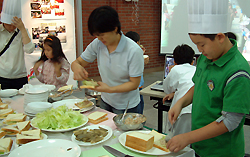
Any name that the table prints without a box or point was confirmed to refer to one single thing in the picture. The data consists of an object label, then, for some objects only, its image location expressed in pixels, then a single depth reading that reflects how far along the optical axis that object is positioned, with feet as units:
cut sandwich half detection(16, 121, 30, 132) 4.65
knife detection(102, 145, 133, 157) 3.82
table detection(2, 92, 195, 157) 3.95
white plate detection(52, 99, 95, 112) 6.09
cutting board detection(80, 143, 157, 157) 3.94
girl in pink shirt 9.47
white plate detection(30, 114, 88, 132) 4.68
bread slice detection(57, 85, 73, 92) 7.25
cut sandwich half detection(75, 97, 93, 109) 6.04
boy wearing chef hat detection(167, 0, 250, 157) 3.61
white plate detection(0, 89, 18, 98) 7.30
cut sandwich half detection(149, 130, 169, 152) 4.01
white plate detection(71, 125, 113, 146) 4.21
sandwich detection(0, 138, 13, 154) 3.84
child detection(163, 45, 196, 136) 8.05
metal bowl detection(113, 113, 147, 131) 4.68
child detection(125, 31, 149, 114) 12.06
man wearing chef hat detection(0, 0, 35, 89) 8.69
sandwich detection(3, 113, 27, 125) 5.05
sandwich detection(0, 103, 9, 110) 5.91
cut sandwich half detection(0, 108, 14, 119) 5.49
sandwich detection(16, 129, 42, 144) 4.19
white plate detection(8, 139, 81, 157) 3.83
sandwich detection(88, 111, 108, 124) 5.22
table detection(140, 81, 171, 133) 9.73
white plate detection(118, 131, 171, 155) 3.89
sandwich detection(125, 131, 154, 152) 3.94
